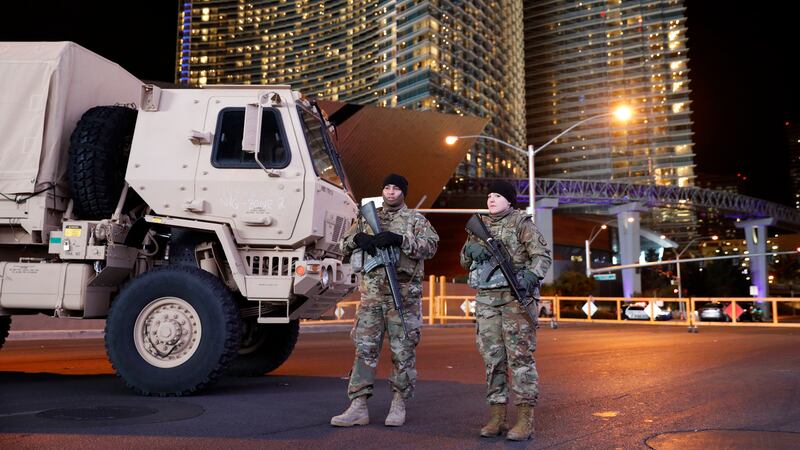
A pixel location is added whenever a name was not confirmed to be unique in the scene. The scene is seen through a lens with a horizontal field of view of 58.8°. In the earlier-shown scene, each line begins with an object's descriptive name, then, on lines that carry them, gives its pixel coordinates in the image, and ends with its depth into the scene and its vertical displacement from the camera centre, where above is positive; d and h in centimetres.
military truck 695 +93
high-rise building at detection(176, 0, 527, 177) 12731 +5157
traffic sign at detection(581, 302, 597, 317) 3095 +16
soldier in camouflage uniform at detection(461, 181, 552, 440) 512 -1
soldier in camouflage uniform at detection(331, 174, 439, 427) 554 +5
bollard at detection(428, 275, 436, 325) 2810 +53
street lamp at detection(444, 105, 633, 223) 2441 +662
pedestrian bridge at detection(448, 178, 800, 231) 8951 +1616
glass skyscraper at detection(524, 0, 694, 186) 16562 +5502
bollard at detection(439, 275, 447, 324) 2855 +55
